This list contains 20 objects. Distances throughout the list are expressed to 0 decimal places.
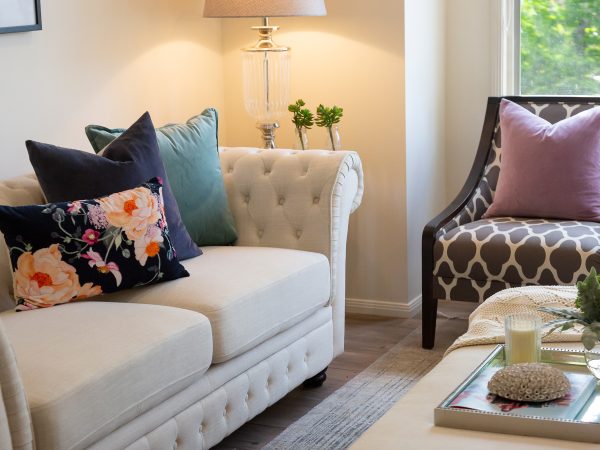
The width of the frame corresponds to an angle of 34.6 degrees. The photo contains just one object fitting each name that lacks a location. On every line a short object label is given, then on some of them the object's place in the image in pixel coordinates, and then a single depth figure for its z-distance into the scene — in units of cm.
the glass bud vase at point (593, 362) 201
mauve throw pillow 374
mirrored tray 177
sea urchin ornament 191
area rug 290
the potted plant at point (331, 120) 400
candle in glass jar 210
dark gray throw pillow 281
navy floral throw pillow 258
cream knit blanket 235
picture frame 316
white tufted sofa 209
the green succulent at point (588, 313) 192
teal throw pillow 326
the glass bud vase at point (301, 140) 406
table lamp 398
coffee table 177
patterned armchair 341
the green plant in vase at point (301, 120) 402
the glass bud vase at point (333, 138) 401
